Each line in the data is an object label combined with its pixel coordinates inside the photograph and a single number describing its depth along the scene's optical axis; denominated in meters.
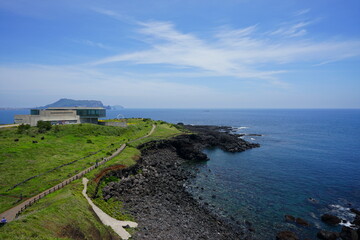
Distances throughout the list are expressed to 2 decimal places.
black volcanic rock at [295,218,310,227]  35.76
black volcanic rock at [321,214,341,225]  36.00
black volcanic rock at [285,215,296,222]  37.06
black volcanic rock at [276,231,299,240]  31.87
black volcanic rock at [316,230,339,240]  31.86
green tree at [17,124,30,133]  64.56
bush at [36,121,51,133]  69.32
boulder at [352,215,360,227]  35.29
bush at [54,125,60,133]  71.10
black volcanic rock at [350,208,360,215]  38.88
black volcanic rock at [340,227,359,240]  31.67
